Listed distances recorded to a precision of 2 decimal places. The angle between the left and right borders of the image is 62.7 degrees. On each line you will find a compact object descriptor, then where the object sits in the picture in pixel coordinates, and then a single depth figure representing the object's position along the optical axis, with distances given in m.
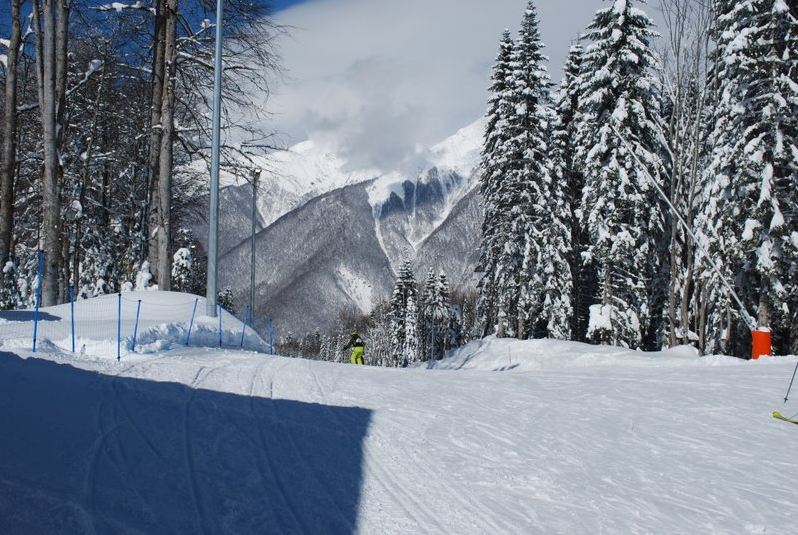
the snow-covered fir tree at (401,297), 64.69
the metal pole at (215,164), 14.72
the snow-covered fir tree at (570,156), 33.06
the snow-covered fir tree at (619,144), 26.16
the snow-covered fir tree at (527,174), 31.53
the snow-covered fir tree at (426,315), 61.09
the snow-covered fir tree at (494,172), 32.56
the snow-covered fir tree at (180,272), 51.50
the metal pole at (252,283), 26.87
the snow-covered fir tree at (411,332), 64.50
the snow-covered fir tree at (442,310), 60.38
